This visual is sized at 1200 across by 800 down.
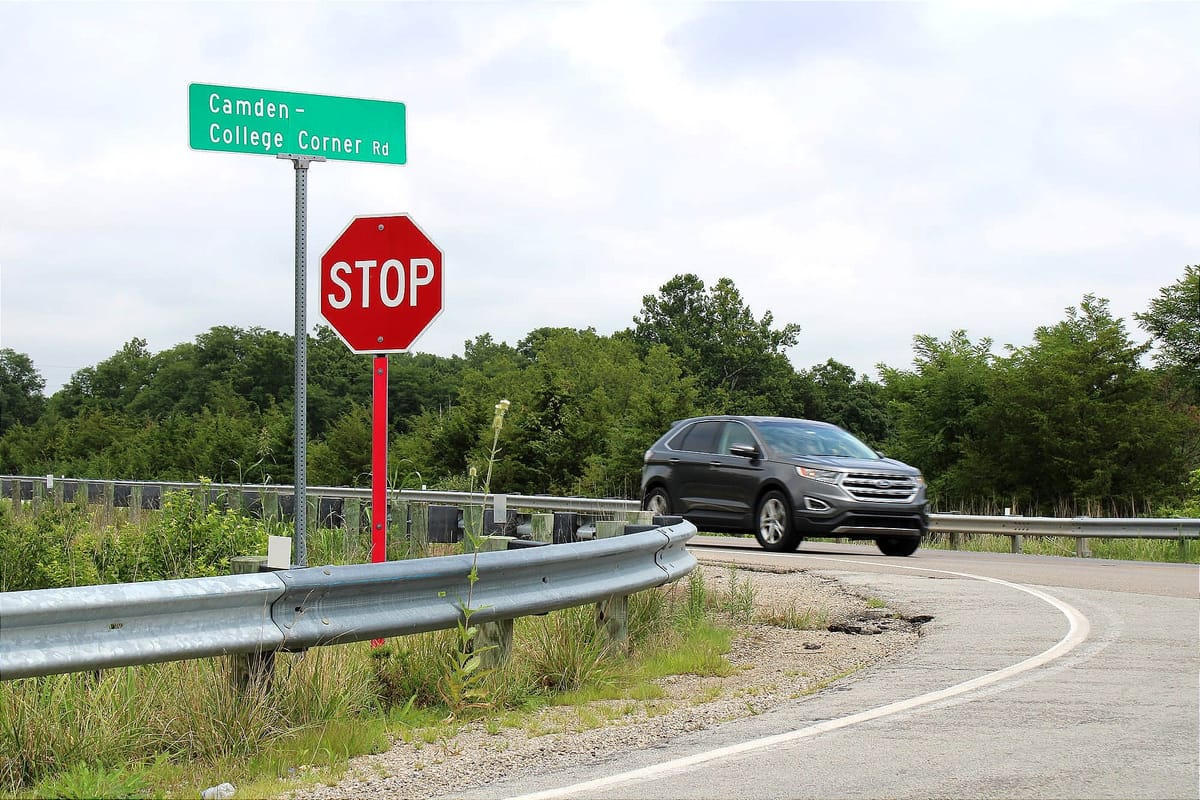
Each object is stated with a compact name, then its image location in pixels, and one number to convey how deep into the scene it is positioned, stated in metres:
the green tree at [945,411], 55.53
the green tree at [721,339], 106.31
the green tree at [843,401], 108.94
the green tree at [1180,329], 62.66
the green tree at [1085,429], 50.56
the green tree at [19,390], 136.88
